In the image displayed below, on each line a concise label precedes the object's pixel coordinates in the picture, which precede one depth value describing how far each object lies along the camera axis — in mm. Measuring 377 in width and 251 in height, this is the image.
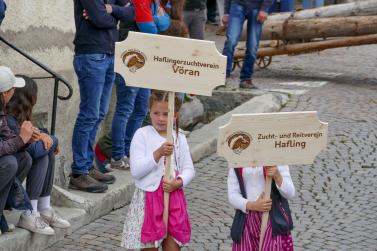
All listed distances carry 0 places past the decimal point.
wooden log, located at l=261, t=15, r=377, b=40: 19418
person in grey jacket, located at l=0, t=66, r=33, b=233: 8782
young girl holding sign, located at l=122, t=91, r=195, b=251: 8291
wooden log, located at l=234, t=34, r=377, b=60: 19860
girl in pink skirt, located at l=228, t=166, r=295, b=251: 7693
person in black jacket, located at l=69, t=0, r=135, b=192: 10642
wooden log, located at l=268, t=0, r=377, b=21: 19633
